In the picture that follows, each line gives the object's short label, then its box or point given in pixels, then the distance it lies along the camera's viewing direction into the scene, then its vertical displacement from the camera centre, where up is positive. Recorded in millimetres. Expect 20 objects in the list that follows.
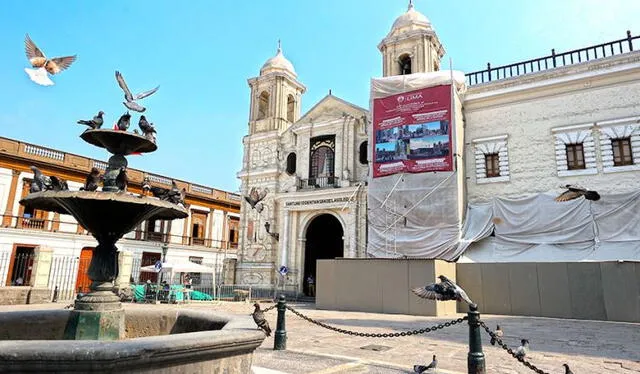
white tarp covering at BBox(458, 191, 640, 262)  13805 +1611
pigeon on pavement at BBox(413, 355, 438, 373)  5367 -1186
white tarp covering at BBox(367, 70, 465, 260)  16281 +2483
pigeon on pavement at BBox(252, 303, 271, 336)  6137 -716
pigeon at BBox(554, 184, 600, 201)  13734 +2692
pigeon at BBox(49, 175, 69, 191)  4988 +934
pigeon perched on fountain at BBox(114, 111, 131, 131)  5762 +1925
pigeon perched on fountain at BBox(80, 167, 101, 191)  5091 +1000
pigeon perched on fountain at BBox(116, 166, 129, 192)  5312 +1043
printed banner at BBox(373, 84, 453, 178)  17047 +5788
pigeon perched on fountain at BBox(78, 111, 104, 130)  5465 +1817
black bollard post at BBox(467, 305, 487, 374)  5139 -880
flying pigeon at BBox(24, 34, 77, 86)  5930 +2937
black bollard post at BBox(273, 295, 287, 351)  7006 -1010
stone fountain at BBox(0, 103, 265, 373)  2771 -562
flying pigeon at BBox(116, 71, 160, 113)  6031 +2388
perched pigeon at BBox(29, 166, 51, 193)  5056 +944
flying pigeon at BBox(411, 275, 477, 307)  6105 -260
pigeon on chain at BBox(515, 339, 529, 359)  6945 -1116
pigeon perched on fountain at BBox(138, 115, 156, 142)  5801 +1869
